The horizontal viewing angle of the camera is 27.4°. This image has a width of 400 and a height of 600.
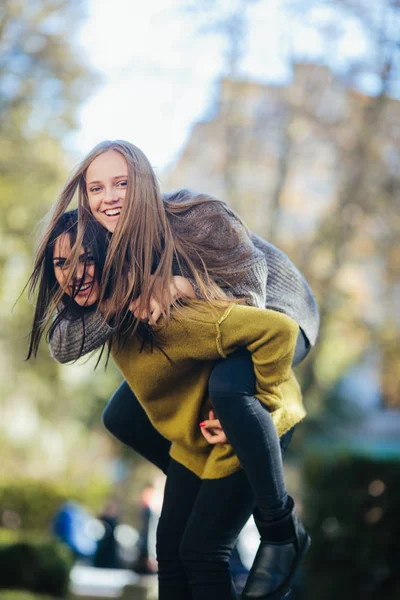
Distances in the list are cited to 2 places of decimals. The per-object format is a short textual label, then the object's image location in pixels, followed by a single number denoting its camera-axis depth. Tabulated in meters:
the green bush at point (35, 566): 7.90
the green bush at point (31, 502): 14.98
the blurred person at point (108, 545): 11.23
